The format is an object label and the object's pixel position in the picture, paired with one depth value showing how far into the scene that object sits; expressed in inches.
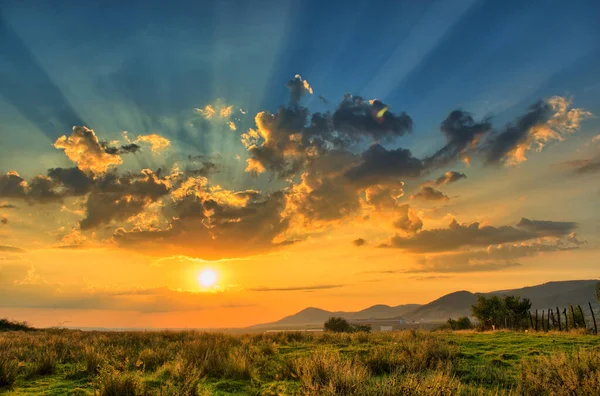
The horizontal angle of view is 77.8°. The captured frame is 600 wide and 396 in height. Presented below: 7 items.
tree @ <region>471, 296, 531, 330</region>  2615.7
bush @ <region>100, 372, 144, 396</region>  379.2
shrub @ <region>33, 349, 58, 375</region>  570.7
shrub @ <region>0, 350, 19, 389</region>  477.7
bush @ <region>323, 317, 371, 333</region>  3503.9
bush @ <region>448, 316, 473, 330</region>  3725.4
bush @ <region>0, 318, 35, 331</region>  2287.9
